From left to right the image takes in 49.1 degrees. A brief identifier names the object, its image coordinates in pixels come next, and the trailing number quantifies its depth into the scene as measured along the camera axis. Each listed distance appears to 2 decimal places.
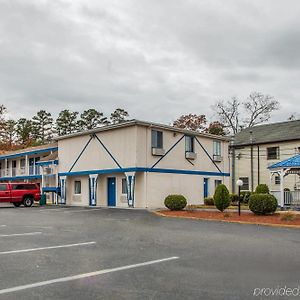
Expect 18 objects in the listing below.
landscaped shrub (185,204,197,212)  19.56
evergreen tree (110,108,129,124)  61.09
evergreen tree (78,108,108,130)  61.20
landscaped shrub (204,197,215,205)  25.49
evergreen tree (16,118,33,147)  61.67
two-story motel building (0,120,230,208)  22.81
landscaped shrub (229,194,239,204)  27.44
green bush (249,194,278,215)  16.43
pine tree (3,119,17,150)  55.87
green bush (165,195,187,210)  19.57
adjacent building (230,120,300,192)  31.65
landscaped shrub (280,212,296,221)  14.59
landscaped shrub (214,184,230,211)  18.26
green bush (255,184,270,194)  24.08
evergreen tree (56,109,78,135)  62.00
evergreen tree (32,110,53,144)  64.49
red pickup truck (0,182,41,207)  24.80
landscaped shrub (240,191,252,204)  27.26
